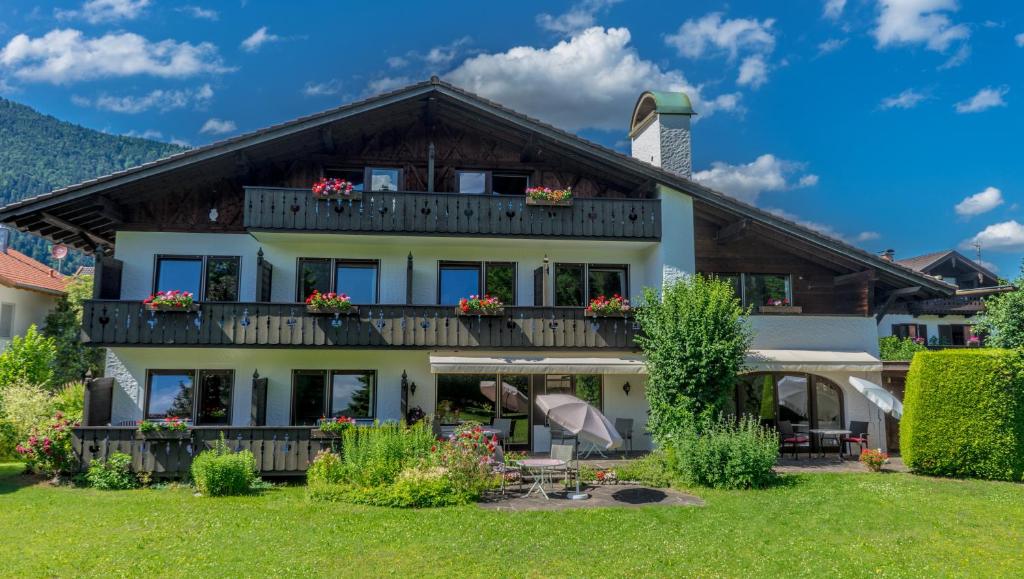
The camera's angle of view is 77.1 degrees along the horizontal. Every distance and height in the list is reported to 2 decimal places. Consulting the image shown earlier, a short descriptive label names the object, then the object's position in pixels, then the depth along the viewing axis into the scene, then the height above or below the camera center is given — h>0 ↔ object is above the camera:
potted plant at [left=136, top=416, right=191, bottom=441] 15.08 -1.74
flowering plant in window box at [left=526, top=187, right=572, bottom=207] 18.69 +4.75
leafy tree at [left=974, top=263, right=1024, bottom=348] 19.33 +1.39
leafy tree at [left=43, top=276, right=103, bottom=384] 26.81 +0.32
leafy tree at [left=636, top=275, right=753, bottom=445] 16.19 +0.13
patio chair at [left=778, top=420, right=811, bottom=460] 18.67 -2.18
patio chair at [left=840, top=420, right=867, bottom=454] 18.22 -1.93
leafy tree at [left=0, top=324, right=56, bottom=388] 19.92 -0.18
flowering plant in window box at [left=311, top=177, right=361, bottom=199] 17.97 +4.68
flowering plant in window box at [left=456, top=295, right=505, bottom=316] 17.91 +1.47
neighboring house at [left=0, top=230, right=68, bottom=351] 26.00 +2.67
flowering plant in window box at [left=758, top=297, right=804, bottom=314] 19.89 +1.71
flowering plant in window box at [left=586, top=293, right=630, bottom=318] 18.41 +1.51
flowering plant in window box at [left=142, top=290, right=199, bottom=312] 16.81 +1.40
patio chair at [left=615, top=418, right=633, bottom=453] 18.88 -1.96
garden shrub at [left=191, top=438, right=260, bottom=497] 13.63 -2.49
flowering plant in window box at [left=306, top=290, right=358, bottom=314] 17.30 +1.46
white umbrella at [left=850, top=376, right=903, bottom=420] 17.52 -0.95
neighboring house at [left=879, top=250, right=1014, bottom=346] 22.12 +2.36
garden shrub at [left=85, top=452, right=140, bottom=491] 14.64 -2.71
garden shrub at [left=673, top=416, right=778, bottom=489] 14.11 -2.16
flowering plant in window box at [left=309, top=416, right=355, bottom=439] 15.32 -1.67
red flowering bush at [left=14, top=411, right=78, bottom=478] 14.91 -2.20
